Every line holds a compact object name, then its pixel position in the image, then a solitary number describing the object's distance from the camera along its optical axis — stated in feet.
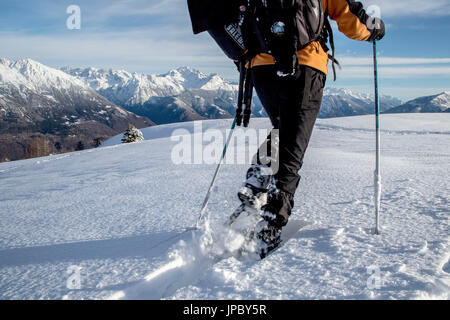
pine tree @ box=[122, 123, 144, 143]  102.43
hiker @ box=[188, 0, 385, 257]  5.74
